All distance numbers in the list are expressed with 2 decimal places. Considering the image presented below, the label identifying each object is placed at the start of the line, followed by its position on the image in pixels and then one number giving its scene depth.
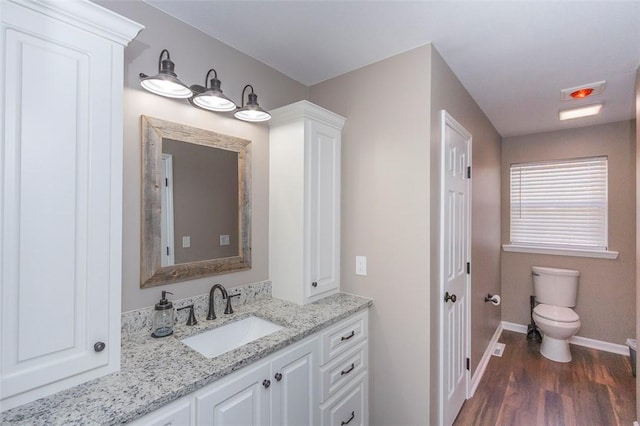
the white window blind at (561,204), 3.23
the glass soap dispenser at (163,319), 1.40
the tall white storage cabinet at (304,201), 1.87
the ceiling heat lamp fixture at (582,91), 2.25
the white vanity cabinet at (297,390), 1.07
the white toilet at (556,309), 2.91
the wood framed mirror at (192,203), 1.46
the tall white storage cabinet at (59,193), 0.88
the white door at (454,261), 1.92
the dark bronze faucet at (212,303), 1.62
